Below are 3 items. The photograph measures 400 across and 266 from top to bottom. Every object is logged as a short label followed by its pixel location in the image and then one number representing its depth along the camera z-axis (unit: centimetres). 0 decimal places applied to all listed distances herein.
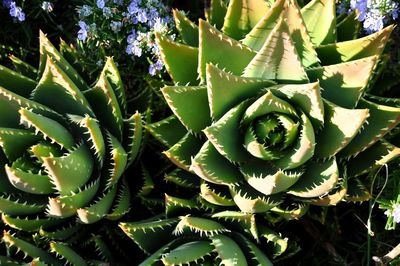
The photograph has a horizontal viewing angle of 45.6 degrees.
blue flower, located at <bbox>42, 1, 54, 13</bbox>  50
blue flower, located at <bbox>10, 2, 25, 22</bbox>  49
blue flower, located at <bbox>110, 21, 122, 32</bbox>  49
